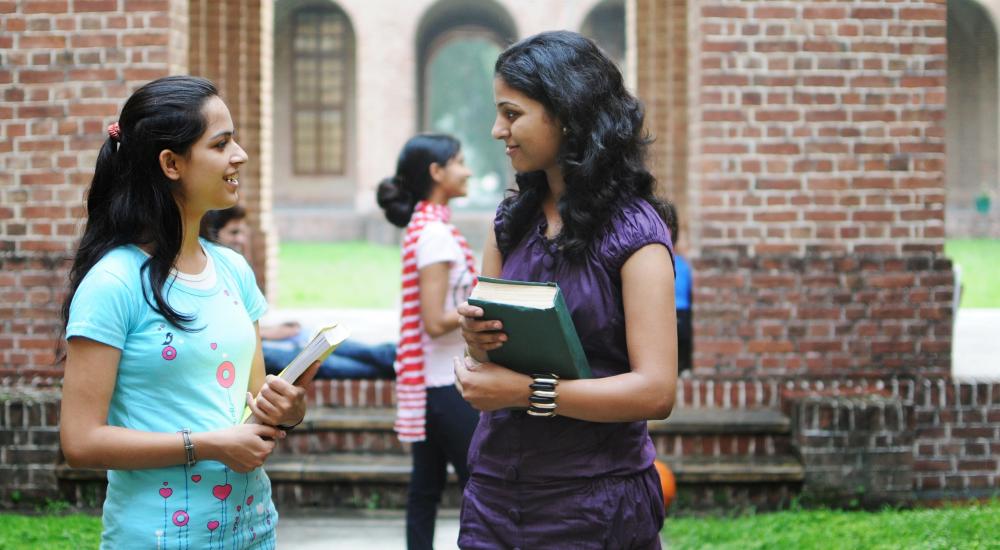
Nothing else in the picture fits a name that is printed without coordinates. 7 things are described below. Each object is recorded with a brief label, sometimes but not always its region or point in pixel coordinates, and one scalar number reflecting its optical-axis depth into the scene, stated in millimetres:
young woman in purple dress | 2311
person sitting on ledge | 6238
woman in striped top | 4340
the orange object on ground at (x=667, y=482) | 5297
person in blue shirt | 6527
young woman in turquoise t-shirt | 2258
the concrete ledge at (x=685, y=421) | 5805
